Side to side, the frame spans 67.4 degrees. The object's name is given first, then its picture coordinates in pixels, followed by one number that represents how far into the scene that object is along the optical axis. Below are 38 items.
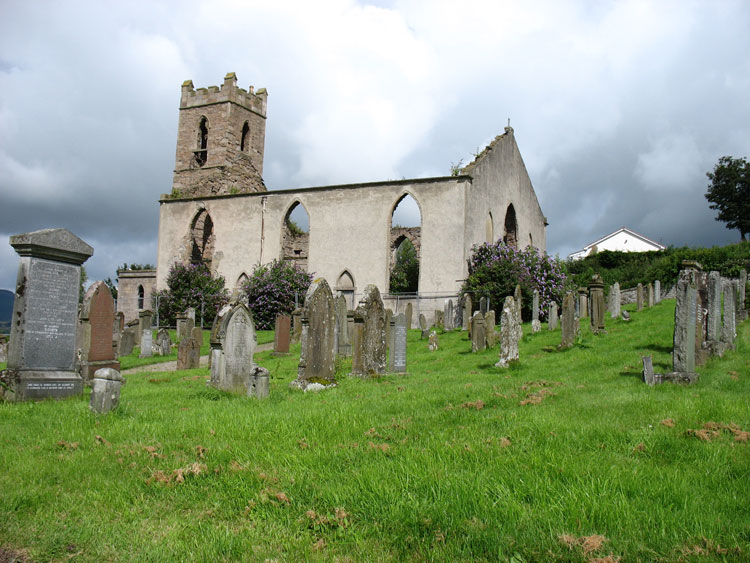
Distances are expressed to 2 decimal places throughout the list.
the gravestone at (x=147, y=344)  18.78
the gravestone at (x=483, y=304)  24.12
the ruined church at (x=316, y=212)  28.89
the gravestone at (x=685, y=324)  7.89
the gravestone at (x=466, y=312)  23.30
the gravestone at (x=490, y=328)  15.57
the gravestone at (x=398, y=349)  11.66
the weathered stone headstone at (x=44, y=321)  7.55
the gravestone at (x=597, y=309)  15.69
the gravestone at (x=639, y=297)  22.84
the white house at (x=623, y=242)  62.84
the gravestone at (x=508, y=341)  11.37
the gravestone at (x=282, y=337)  17.28
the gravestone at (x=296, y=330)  20.45
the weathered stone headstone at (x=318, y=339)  9.20
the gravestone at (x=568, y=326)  13.68
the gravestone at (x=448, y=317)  23.63
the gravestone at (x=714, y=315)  10.45
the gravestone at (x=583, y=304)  22.56
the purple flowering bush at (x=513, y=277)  25.36
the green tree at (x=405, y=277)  41.90
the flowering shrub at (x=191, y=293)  32.47
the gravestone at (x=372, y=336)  10.42
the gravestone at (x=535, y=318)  18.77
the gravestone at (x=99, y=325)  12.44
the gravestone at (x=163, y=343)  19.36
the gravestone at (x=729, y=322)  11.10
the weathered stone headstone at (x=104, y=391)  6.34
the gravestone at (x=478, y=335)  14.96
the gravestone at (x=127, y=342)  19.50
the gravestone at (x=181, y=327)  19.04
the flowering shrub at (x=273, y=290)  29.94
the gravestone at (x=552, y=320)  18.75
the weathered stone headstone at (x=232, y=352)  8.80
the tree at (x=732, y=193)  51.19
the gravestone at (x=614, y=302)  20.72
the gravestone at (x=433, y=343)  16.71
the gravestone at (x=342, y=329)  16.25
